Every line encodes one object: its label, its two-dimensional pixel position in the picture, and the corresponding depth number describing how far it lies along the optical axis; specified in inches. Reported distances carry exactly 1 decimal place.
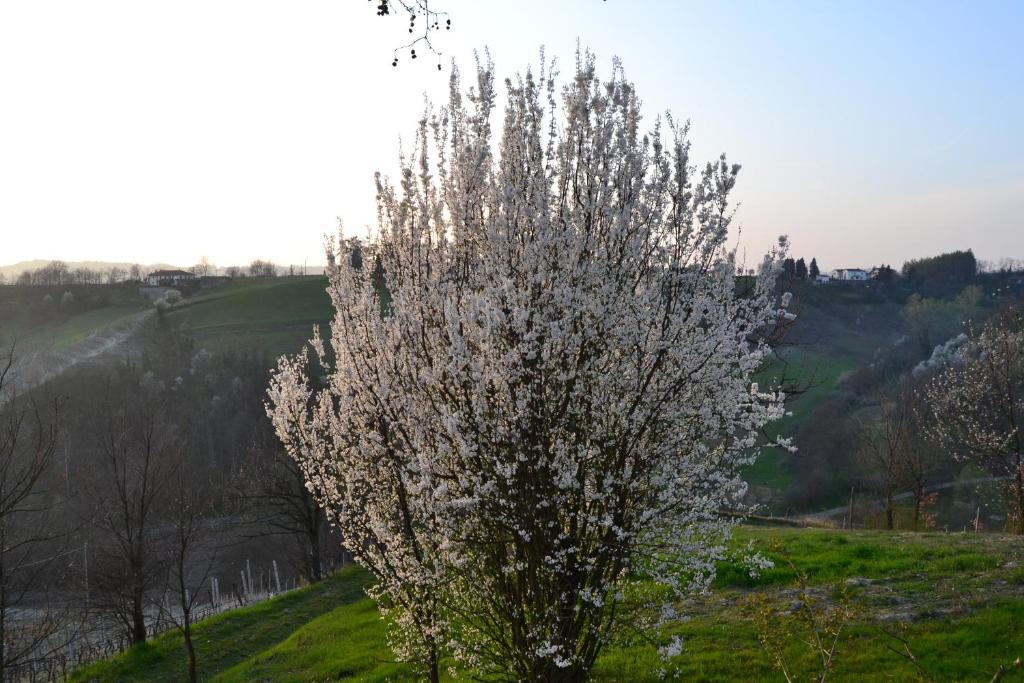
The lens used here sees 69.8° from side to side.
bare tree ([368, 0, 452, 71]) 158.8
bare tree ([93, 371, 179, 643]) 756.8
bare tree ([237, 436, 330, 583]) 1083.9
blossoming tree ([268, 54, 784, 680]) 253.9
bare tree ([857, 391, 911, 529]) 986.7
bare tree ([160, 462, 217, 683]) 595.2
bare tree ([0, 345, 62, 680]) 420.8
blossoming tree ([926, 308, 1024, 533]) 791.1
